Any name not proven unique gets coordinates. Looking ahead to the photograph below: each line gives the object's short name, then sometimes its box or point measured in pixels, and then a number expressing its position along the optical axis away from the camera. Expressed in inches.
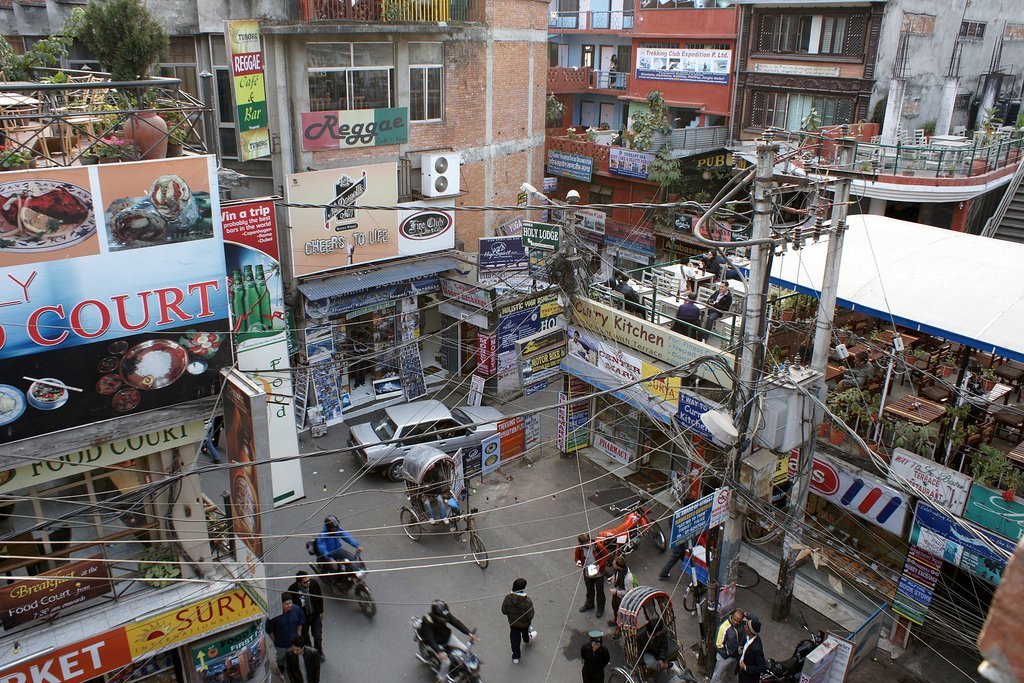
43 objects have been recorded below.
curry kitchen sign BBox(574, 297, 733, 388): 606.9
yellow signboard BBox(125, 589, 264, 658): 435.5
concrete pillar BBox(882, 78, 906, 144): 993.5
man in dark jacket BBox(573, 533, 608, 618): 568.4
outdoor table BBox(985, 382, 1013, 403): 577.3
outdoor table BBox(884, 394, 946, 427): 543.5
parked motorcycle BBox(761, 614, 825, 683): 477.1
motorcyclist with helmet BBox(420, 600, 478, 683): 495.8
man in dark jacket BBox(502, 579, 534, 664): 518.0
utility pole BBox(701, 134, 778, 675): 398.6
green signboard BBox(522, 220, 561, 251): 715.4
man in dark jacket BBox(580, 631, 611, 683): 478.3
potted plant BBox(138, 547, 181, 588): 465.1
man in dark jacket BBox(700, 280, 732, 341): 652.7
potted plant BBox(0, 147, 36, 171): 415.2
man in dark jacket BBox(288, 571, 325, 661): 521.3
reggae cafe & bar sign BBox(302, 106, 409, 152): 769.6
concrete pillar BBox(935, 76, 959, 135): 1074.1
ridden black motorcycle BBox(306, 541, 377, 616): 571.5
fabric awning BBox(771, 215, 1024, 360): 503.8
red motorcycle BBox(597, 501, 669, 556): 577.9
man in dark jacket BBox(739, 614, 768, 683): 466.6
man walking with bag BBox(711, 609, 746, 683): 478.3
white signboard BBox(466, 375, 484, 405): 822.5
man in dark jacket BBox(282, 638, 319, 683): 482.2
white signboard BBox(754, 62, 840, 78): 1064.2
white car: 736.3
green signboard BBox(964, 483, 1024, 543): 463.8
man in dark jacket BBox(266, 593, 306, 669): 498.9
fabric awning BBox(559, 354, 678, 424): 637.3
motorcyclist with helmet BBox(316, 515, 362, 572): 569.9
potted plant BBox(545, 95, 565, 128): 1392.7
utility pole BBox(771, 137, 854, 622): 457.4
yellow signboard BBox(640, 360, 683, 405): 624.1
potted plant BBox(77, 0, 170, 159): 611.2
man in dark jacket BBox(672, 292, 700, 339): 643.5
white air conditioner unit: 872.3
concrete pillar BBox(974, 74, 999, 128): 1154.7
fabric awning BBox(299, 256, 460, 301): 790.3
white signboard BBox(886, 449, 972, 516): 492.1
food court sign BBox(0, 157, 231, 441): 404.5
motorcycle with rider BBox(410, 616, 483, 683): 493.4
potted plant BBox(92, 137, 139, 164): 457.4
